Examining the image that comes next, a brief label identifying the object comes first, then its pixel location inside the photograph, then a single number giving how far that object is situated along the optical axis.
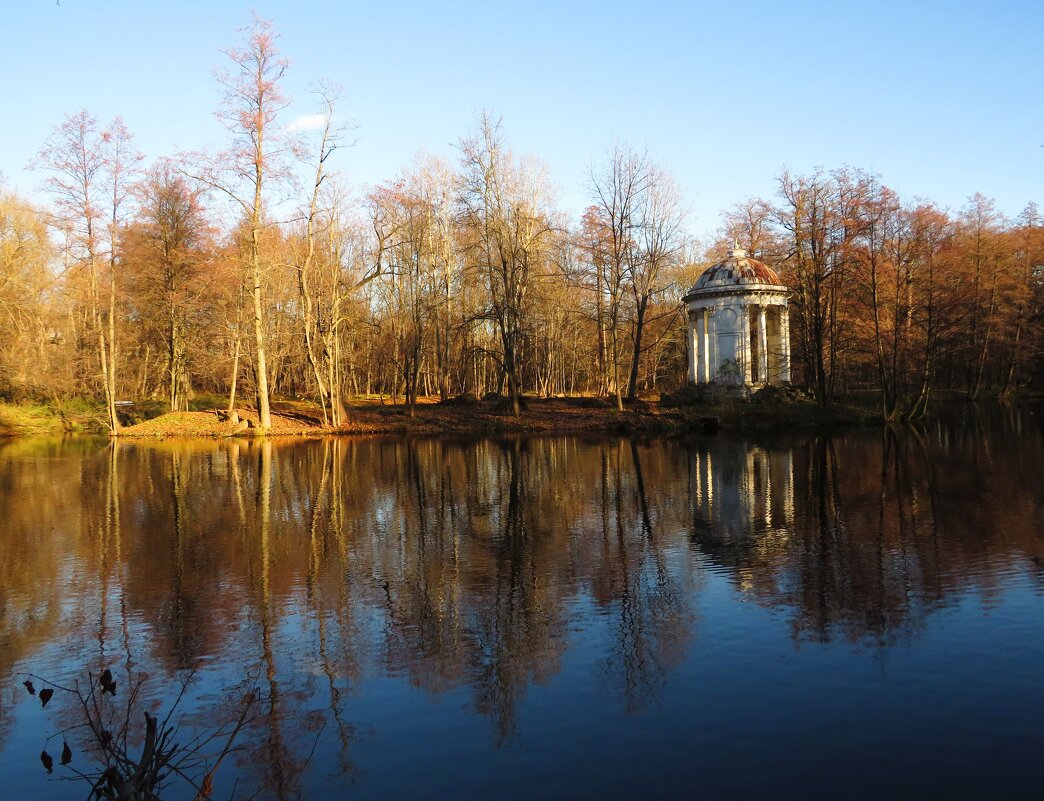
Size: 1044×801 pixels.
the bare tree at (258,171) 34.12
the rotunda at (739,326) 44.53
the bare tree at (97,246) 36.00
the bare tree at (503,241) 39.41
